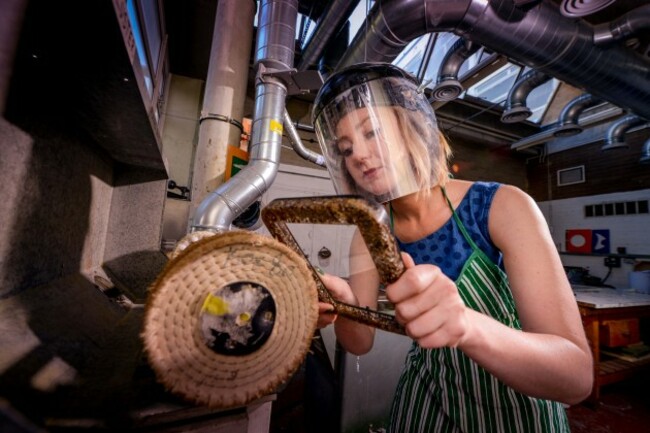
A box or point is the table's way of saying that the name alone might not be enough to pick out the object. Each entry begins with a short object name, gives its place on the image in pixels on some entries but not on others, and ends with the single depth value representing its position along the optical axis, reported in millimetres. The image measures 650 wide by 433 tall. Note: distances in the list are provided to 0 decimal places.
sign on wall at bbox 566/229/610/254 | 6691
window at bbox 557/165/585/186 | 7371
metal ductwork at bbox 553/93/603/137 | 4926
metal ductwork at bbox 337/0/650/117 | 2621
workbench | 3023
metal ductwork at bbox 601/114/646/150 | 5496
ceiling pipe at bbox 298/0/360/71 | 3000
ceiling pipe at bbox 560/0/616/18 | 2447
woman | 625
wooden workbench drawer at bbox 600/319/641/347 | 3226
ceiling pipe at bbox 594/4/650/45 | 2877
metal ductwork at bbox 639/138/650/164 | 5493
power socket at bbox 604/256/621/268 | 6297
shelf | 5918
